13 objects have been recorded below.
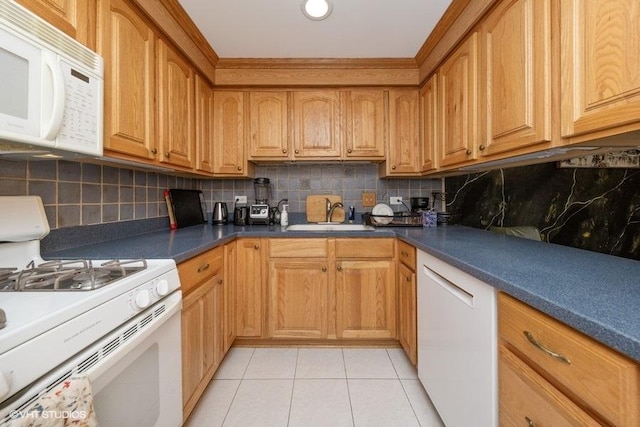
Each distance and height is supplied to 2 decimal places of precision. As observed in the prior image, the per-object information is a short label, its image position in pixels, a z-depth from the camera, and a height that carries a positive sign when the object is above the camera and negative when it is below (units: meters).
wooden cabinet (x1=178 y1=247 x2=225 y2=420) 1.34 -0.58
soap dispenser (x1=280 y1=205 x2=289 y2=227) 2.42 -0.04
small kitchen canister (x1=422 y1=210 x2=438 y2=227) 2.25 -0.05
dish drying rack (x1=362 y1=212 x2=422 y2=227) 2.26 -0.05
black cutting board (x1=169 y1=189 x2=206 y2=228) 2.24 +0.05
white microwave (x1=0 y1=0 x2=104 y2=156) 0.79 +0.38
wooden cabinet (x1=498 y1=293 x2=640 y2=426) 0.54 -0.36
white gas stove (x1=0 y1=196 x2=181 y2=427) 0.58 -0.22
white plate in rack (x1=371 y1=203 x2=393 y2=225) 2.54 +0.03
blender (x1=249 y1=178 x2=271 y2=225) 2.40 +0.09
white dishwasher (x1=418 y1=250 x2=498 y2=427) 0.95 -0.52
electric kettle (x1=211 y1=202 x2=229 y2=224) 2.51 -0.01
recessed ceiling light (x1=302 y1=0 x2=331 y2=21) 1.63 +1.17
